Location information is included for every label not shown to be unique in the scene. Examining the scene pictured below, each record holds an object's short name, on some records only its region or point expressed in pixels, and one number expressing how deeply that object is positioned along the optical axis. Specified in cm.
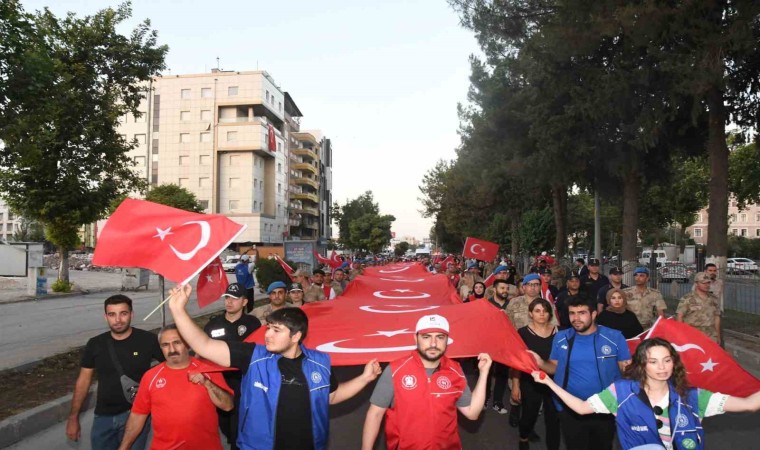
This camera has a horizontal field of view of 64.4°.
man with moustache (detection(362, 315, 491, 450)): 351
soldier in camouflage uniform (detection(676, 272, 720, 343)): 769
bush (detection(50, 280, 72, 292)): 2667
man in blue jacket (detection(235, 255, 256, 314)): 1198
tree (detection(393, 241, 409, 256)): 11719
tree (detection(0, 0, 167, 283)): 734
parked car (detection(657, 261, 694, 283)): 2588
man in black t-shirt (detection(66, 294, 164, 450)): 426
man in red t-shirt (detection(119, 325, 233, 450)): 376
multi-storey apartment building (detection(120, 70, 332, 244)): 6900
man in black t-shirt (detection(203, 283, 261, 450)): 527
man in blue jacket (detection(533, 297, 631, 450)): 460
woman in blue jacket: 342
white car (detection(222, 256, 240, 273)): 4759
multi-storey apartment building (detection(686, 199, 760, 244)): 10175
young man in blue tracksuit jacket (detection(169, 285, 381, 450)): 345
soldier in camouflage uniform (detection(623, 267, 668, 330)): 807
